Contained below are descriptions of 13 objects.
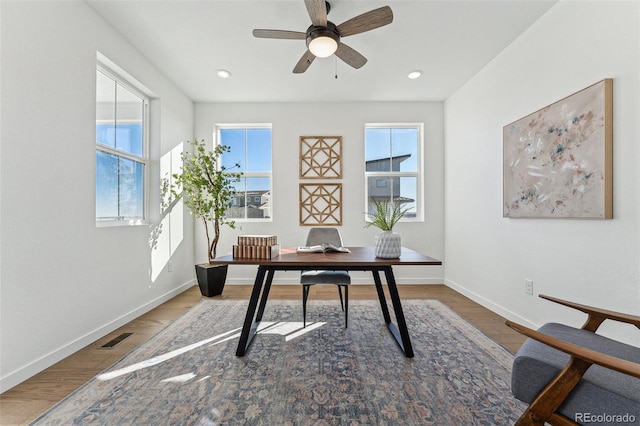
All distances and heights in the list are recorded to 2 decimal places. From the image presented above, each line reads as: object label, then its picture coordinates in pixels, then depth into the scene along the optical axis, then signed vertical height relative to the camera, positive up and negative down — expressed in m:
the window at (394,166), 4.11 +0.69
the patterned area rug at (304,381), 1.36 -0.99
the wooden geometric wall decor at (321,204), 3.99 +0.12
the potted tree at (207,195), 3.38 +0.23
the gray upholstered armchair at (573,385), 0.84 -0.56
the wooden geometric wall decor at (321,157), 3.99 +0.80
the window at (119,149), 2.42 +0.60
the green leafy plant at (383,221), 2.02 -0.06
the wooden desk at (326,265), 1.81 -0.35
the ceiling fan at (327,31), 1.81 +1.29
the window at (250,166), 4.10 +0.68
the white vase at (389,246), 1.93 -0.23
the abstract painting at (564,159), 1.74 +0.40
